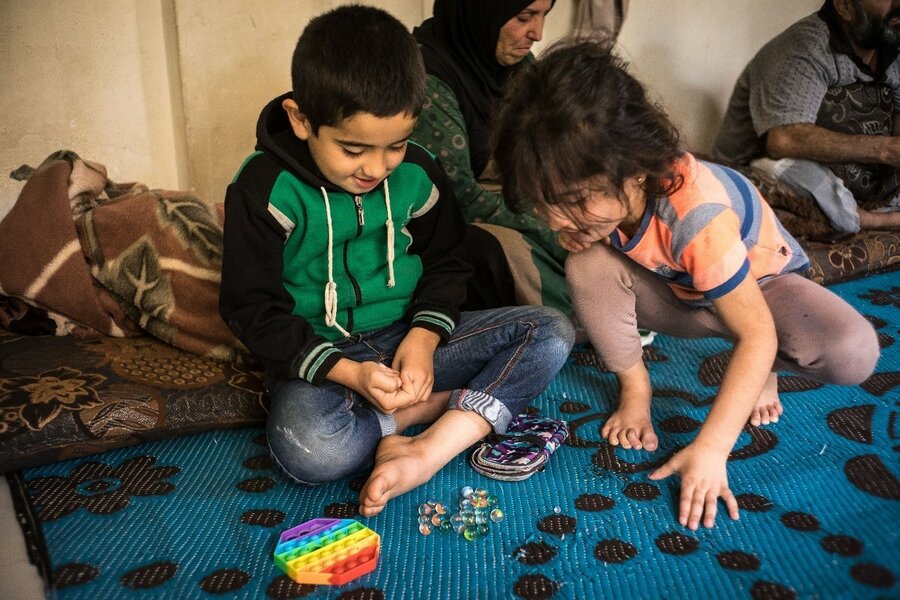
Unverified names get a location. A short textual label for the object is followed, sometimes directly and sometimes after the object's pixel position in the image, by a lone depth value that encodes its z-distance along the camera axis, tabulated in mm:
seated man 2117
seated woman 1633
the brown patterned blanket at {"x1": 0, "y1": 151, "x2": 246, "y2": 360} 1489
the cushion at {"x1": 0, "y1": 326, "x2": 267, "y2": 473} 1196
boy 1115
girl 1044
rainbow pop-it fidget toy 925
